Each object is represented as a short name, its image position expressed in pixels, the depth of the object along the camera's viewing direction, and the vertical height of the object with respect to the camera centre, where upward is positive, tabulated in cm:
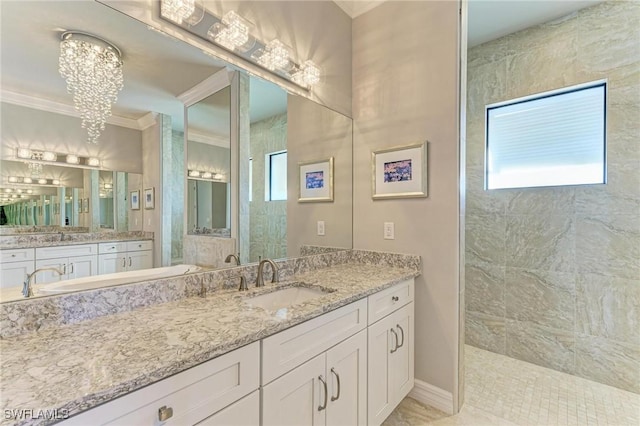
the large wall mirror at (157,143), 102 +31
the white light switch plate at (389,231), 213 -16
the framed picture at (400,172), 197 +27
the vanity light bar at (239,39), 138 +95
